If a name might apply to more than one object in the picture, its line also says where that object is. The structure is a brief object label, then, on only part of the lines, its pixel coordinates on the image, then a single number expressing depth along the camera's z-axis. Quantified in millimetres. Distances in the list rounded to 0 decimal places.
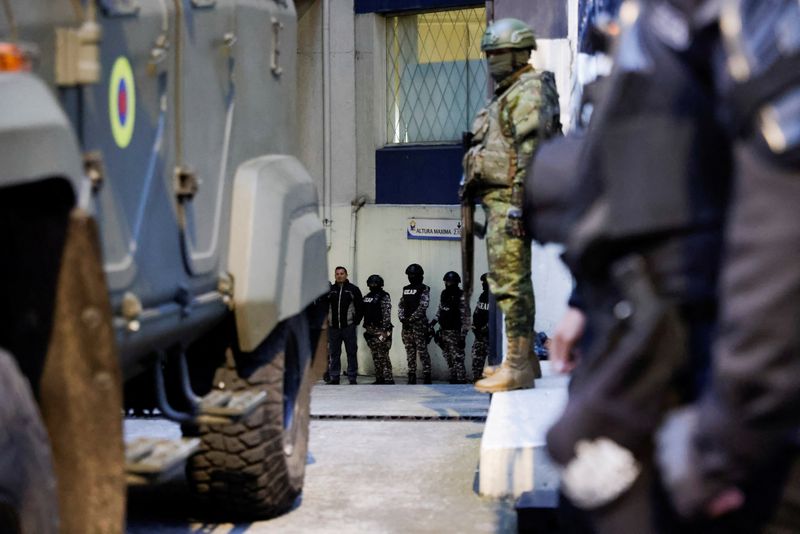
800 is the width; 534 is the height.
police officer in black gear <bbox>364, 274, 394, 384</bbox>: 21016
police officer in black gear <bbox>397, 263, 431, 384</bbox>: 20781
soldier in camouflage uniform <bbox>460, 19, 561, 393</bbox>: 7262
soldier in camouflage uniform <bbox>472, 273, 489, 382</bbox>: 19828
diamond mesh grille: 21469
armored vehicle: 3123
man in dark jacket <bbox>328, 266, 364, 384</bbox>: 20719
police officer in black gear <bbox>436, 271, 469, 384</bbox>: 20391
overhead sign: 21250
